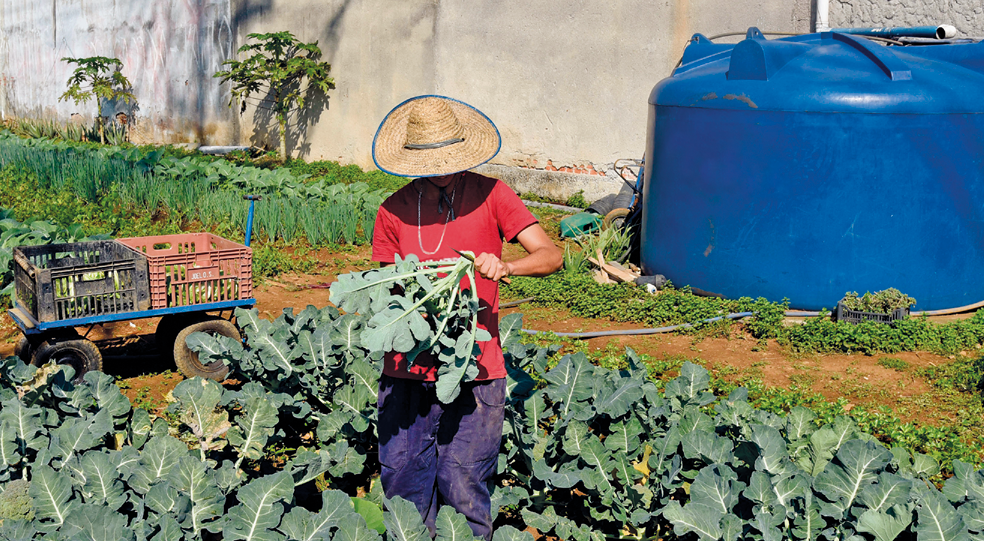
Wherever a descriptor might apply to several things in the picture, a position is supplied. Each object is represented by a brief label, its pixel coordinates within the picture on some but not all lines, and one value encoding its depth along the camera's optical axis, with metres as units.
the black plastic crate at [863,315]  5.90
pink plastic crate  4.79
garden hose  5.82
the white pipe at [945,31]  6.61
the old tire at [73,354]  4.61
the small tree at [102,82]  15.51
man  2.86
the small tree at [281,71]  12.77
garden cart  4.59
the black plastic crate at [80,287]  4.52
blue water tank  6.05
